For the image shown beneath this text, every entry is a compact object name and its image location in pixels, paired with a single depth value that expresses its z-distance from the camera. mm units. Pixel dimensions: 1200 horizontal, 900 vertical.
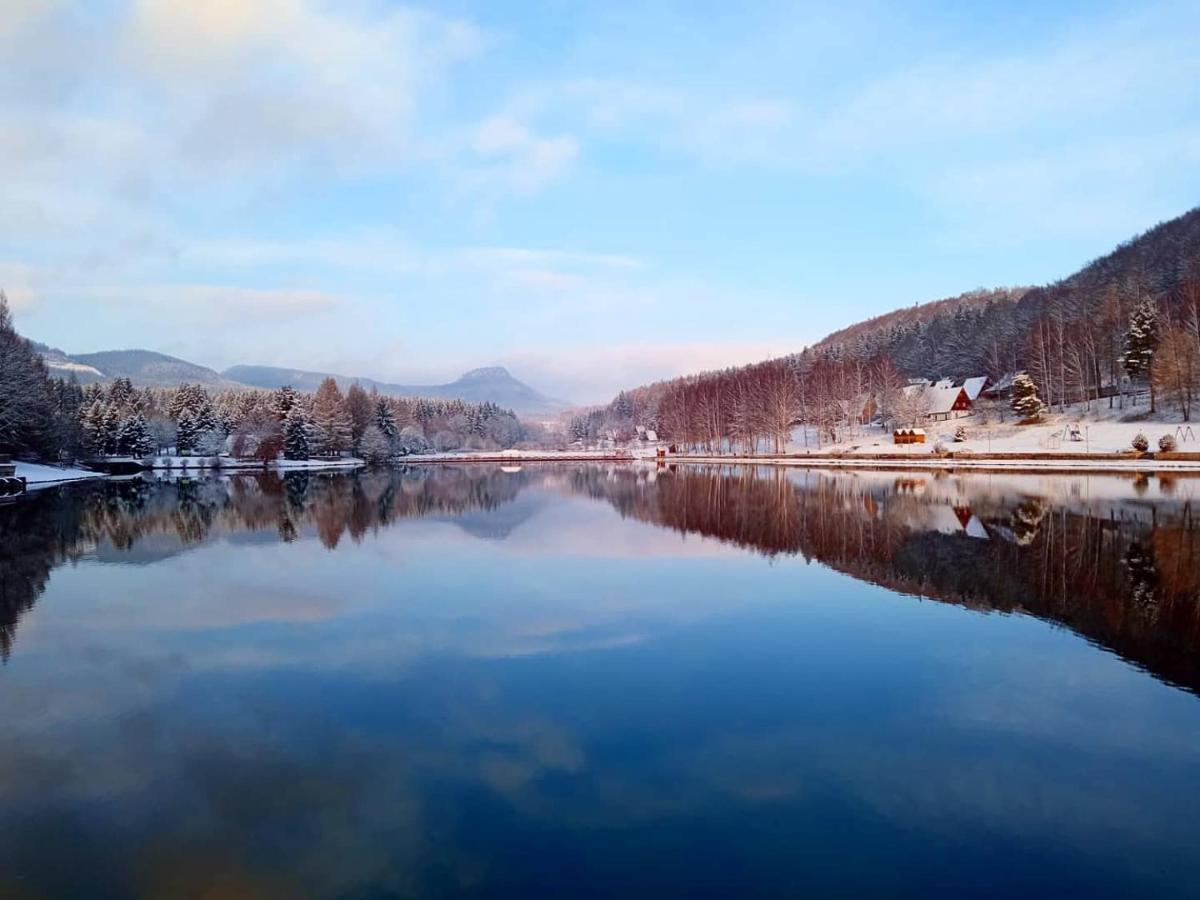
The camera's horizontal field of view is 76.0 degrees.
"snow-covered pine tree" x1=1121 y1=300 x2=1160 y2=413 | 59719
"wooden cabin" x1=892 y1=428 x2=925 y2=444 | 70750
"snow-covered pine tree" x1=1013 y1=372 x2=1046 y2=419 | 64938
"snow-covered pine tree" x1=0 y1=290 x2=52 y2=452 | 46844
